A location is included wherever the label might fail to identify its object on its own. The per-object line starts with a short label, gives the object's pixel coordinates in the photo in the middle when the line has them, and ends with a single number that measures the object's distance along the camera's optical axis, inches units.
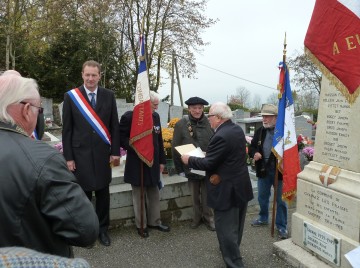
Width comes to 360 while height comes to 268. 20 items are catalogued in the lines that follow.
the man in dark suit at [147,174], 166.4
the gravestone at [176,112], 518.0
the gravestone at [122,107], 443.9
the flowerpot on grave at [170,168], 203.0
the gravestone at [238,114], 449.3
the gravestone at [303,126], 346.6
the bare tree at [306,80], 1182.9
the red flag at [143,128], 161.5
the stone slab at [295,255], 131.1
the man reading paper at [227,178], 126.1
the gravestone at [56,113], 639.8
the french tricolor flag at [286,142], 160.4
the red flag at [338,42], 115.8
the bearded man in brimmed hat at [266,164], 169.2
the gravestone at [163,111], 469.1
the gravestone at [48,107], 596.3
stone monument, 119.3
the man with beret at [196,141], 174.4
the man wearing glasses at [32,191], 52.3
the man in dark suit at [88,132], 147.7
